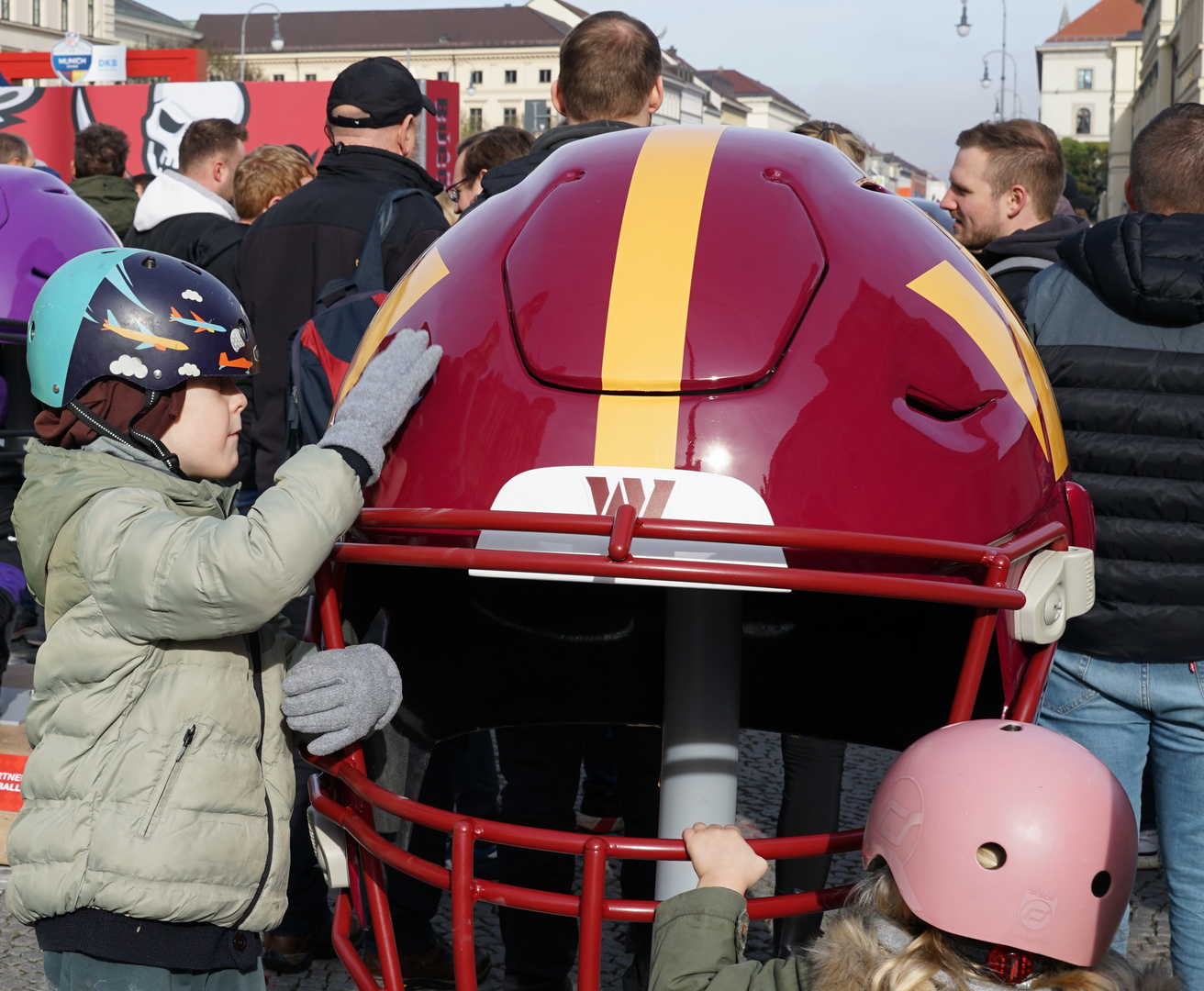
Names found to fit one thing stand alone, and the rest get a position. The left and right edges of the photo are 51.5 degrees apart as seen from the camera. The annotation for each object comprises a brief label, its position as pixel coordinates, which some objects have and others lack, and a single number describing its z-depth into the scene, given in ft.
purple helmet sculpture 11.45
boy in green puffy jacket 5.29
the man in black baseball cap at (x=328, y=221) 10.36
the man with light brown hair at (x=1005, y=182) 10.84
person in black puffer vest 7.45
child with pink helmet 4.29
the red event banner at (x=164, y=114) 42.11
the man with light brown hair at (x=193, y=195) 14.02
